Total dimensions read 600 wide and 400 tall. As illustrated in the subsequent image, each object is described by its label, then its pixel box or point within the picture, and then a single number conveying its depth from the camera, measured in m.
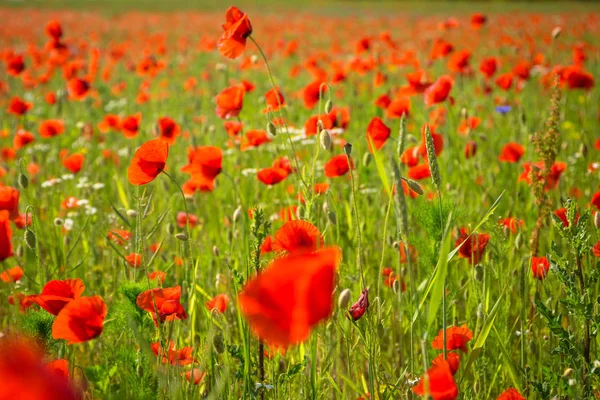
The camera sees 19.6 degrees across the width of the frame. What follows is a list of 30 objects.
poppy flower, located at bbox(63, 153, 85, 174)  2.30
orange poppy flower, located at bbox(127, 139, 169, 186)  1.73
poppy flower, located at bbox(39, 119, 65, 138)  2.64
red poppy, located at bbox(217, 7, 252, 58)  1.84
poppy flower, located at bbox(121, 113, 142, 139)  2.50
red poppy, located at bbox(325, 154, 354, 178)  1.97
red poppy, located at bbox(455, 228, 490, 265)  1.78
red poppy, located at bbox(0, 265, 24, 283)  1.95
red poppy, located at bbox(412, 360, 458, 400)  1.49
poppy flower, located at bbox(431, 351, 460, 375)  1.59
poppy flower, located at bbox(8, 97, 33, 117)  2.74
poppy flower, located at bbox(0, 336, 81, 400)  0.99
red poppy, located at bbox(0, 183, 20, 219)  1.86
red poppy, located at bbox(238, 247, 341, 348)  1.37
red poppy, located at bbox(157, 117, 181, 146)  2.41
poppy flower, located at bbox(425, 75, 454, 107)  2.21
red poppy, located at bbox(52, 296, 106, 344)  1.58
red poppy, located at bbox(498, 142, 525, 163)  2.24
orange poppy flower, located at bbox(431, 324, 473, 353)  1.66
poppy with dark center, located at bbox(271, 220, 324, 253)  1.64
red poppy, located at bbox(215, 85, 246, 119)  2.04
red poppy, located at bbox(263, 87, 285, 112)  1.94
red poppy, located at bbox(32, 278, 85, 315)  1.63
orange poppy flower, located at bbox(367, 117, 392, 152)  1.99
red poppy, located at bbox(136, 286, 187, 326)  1.63
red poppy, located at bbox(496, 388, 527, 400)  1.57
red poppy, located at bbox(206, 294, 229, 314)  1.74
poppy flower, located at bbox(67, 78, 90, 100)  2.93
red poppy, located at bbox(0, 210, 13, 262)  1.65
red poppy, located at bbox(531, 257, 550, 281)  1.75
